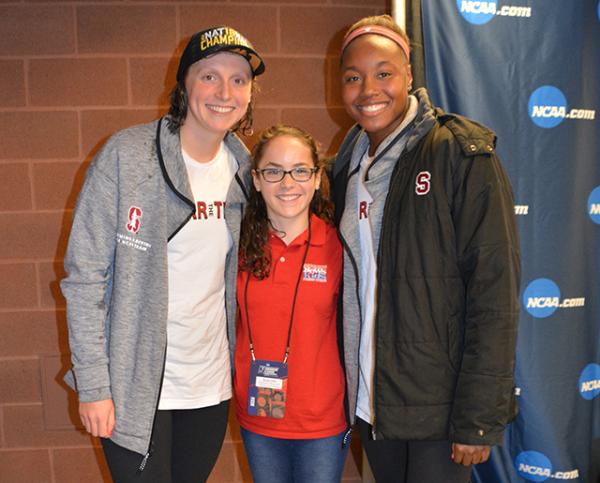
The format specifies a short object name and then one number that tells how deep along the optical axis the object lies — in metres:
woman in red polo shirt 1.71
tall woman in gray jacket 1.52
